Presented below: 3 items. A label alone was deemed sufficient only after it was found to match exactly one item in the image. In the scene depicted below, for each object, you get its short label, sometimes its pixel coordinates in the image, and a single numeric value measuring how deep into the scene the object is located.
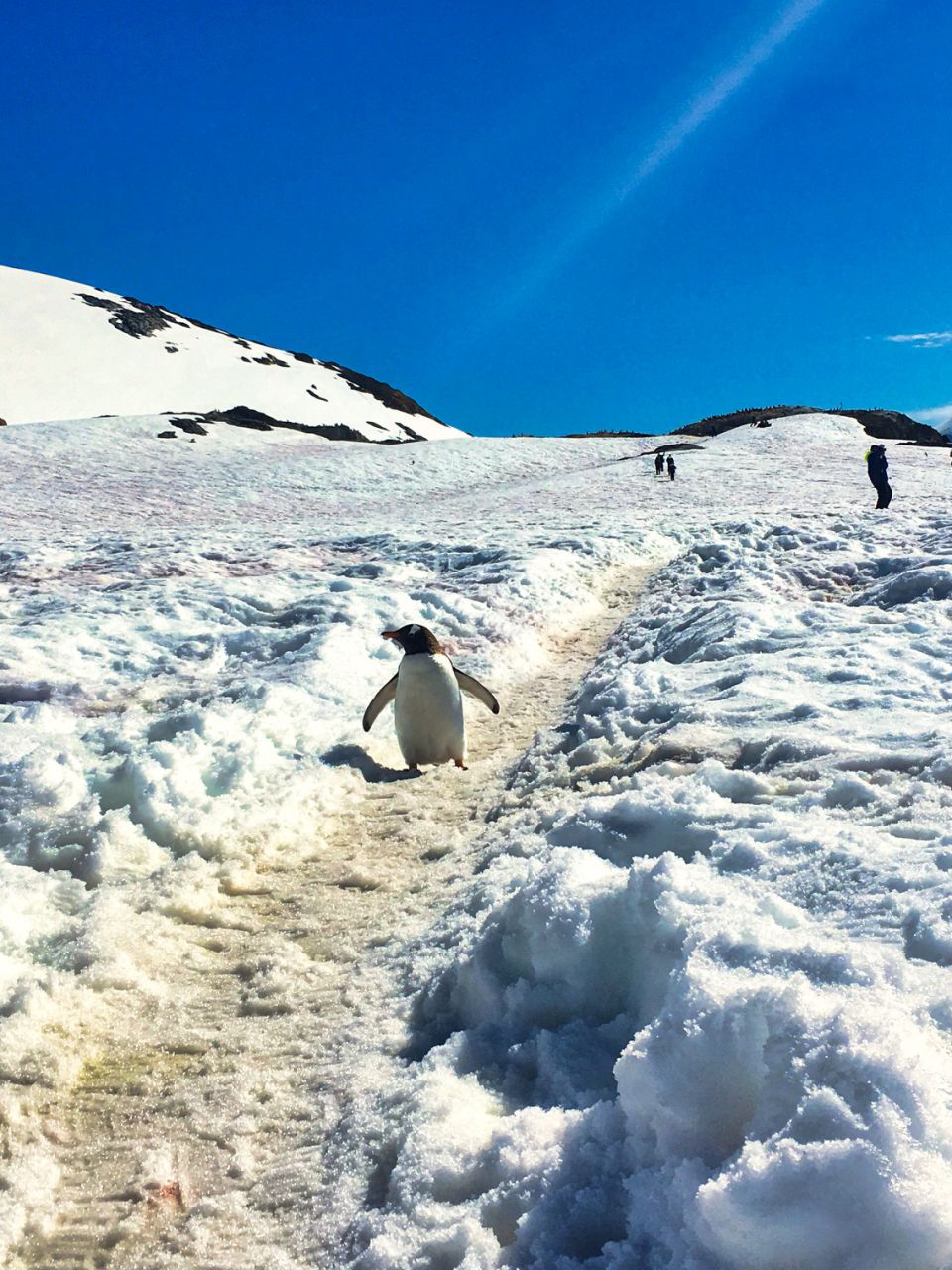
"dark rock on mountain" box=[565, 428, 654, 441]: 54.08
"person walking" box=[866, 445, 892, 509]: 20.53
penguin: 7.36
